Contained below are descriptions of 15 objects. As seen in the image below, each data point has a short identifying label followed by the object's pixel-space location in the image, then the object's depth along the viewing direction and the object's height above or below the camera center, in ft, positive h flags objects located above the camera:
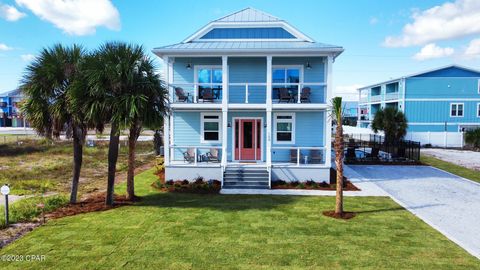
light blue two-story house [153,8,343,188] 52.42 +5.19
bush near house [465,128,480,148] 99.71 -3.11
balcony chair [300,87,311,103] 50.85 +5.43
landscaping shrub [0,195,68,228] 30.59 -9.15
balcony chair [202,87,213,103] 52.47 +5.32
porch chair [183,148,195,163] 52.23 -5.13
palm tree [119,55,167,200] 33.27 +2.65
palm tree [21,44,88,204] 33.14 +3.78
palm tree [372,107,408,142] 83.20 +0.86
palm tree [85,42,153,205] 32.89 +4.53
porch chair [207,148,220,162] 52.90 -5.22
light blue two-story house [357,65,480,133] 118.93 +11.15
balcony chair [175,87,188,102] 51.50 +5.20
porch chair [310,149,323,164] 52.70 -5.16
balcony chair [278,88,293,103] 50.93 +5.26
